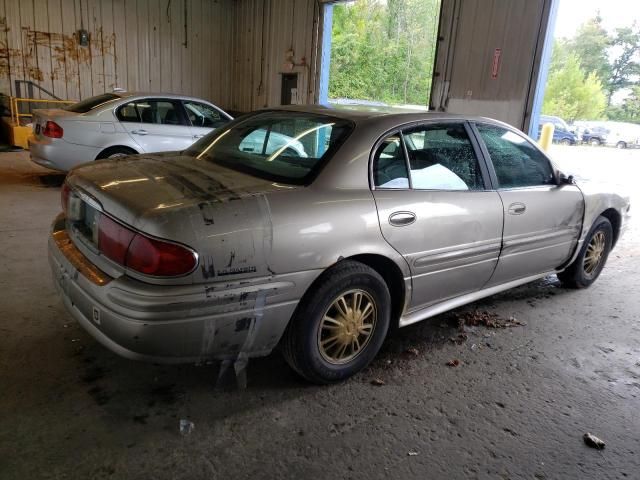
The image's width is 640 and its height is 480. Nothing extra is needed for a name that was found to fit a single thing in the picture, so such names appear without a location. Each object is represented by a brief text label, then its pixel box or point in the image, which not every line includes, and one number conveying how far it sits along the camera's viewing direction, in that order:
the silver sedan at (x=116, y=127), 6.63
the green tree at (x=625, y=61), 23.69
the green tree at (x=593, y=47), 27.78
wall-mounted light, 12.75
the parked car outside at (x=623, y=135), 22.47
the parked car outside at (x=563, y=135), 23.78
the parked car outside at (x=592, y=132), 23.45
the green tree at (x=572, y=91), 30.59
